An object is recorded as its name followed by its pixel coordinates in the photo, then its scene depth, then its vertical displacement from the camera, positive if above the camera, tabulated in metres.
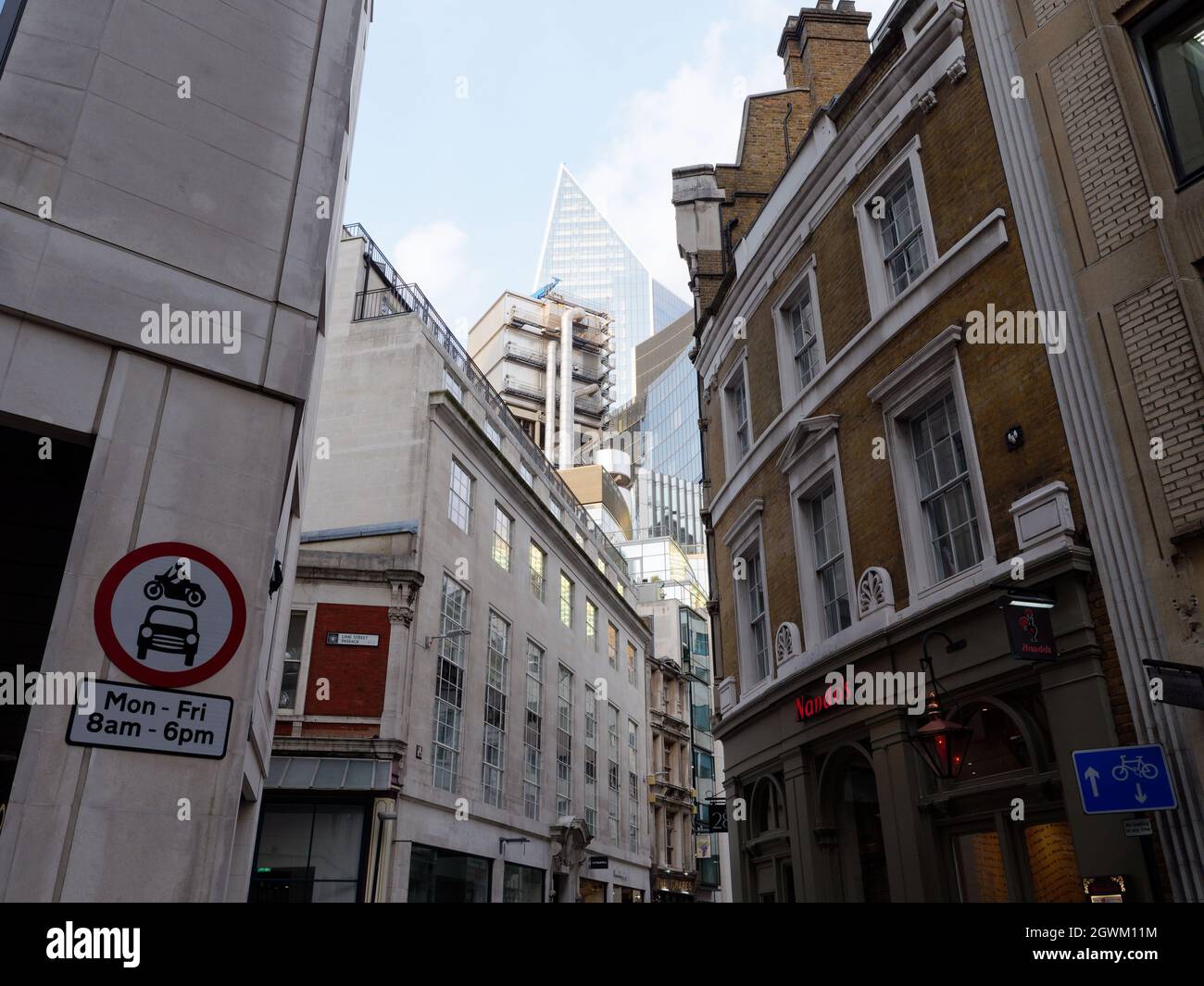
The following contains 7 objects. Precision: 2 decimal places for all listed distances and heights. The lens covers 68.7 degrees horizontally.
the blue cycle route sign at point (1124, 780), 7.89 +1.15
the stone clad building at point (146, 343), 6.11 +4.28
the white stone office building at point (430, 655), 21.92 +7.49
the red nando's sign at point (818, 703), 13.20 +3.06
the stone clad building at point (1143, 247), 8.56 +6.54
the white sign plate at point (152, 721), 6.05 +1.30
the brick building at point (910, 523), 9.74 +5.22
